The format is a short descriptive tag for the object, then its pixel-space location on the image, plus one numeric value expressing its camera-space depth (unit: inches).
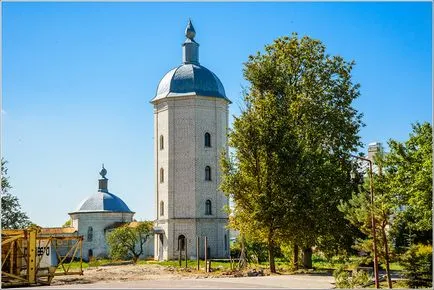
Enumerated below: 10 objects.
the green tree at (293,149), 1104.8
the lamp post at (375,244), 727.1
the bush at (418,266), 721.6
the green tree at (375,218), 734.5
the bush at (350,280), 759.1
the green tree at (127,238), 1984.5
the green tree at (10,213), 1709.8
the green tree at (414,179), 978.7
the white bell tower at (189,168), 1871.3
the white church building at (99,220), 2247.8
